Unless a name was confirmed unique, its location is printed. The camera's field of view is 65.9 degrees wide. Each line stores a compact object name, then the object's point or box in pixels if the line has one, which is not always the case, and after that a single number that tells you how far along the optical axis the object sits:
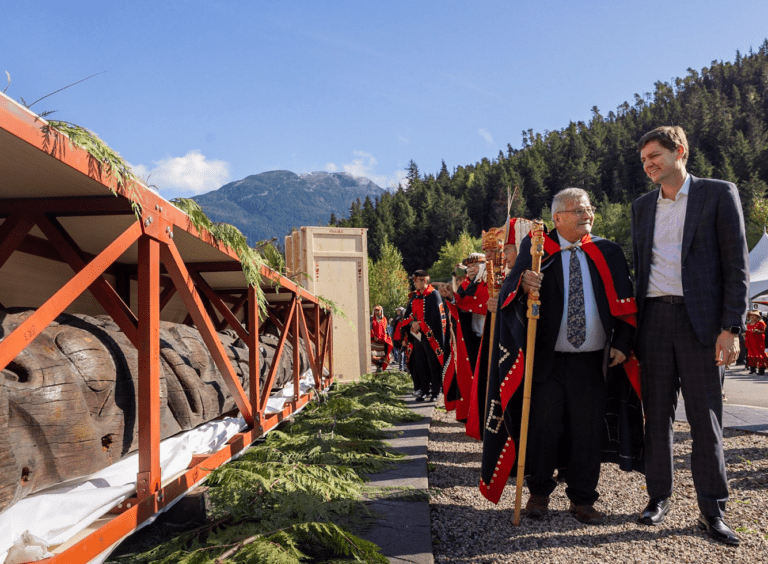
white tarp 1.87
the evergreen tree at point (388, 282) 66.19
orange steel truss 1.89
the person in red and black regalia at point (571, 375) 3.31
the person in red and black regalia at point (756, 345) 15.28
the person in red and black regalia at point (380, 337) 16.73
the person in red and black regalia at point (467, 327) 6.16
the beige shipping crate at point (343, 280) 12.88
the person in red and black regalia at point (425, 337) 9.20
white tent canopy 18.84
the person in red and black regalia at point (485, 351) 4.73
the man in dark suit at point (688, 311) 3.01
